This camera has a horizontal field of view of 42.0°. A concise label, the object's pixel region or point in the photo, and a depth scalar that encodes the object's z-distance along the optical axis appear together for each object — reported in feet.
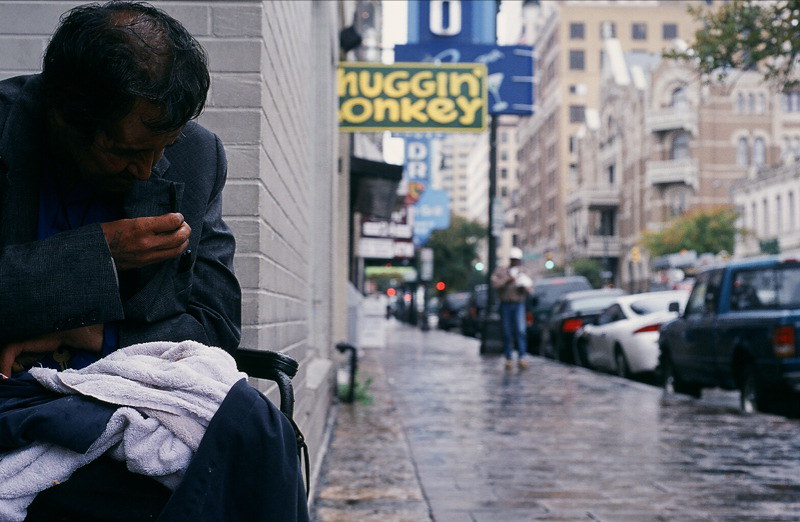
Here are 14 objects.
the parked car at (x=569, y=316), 65.21
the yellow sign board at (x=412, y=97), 32.42
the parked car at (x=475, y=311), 112.76
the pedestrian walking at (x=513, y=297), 52.08
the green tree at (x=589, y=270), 253.65
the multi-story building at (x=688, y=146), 225.35
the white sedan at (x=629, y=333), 49.01
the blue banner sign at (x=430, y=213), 126.74
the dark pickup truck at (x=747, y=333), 31.07
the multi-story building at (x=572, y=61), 317.22
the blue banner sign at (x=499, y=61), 47.29
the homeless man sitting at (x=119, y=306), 4.96
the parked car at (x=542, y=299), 81.71
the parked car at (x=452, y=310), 146.51
